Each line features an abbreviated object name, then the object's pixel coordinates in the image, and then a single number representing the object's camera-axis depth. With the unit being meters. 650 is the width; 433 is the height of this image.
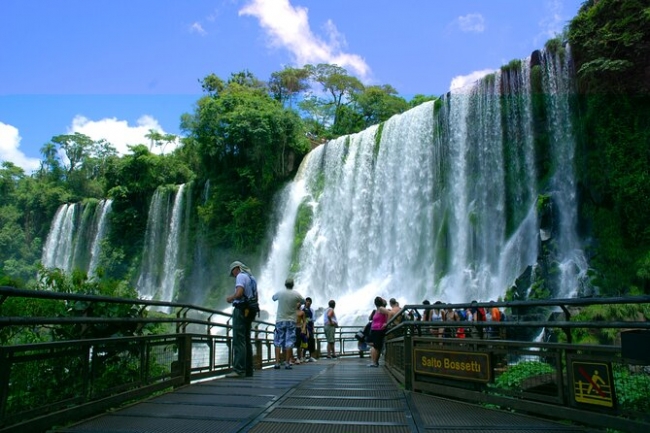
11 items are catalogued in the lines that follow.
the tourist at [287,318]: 9.47
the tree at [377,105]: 55.41
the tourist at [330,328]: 13.86
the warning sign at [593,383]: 3.82
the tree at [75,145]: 83.19
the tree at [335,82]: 59.69
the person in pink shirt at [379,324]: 10.35
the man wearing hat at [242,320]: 7.76
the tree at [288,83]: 61.59
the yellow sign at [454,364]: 5.10
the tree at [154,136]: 69.38
